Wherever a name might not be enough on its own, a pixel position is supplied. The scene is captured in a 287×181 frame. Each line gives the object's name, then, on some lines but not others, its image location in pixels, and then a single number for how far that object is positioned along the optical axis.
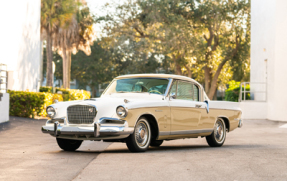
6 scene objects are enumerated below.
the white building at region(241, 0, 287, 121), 23.44
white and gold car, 8.97
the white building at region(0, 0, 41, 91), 20.94
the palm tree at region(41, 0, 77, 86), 35.59
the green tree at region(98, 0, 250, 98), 35.94
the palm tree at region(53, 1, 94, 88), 39.81
